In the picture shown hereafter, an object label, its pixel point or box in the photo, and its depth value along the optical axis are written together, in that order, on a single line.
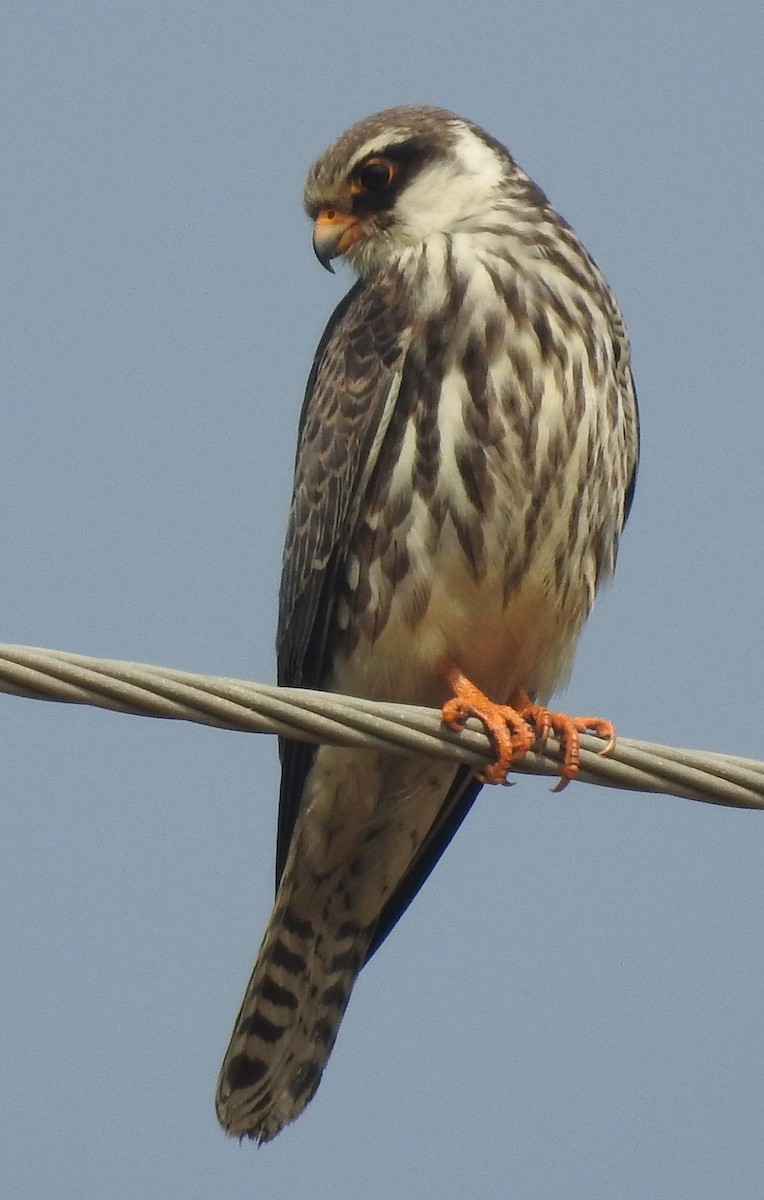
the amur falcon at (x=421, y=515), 9.93
